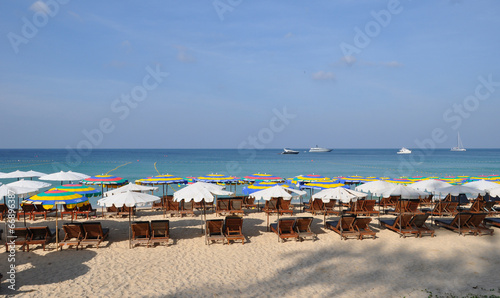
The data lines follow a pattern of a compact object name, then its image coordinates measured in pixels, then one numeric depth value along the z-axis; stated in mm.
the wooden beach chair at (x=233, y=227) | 9580
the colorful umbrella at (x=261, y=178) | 14981
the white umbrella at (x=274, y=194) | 9734
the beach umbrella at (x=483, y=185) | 11411
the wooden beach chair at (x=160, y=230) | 9242
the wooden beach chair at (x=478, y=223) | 10320
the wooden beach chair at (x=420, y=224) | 10179
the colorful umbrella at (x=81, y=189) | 9099
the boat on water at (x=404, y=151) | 168125
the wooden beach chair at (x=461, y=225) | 10242
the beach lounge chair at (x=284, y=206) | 13403
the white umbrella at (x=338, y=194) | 9602
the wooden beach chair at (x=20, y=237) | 8506
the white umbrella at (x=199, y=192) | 8906
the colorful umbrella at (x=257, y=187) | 12791
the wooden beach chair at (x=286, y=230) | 9625
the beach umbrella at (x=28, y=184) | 10290
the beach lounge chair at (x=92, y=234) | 8844
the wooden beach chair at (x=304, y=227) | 9758
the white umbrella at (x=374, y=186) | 10654
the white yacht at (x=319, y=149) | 178375
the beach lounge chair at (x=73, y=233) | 8781
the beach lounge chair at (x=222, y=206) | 13641
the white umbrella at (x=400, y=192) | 10125
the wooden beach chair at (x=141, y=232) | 9078
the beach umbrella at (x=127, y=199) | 8508
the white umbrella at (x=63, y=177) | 12884
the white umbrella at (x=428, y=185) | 11359
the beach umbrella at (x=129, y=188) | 10019
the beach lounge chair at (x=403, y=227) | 10094
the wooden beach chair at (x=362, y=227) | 9891
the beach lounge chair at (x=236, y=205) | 13797
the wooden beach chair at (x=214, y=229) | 9523
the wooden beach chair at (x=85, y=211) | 12820
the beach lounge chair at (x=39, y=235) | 8555
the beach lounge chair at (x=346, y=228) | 9930
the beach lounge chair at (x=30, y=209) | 12545
